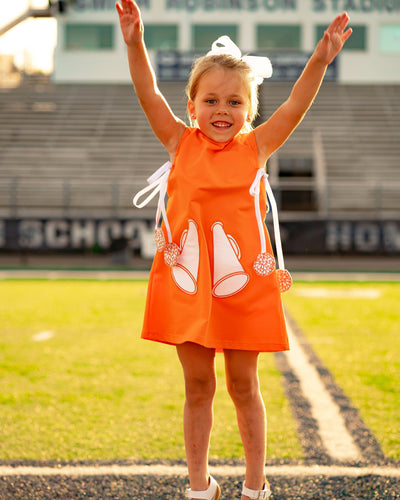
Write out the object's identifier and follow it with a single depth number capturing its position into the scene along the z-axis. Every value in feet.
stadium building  44.68
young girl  7.04
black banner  43.70
